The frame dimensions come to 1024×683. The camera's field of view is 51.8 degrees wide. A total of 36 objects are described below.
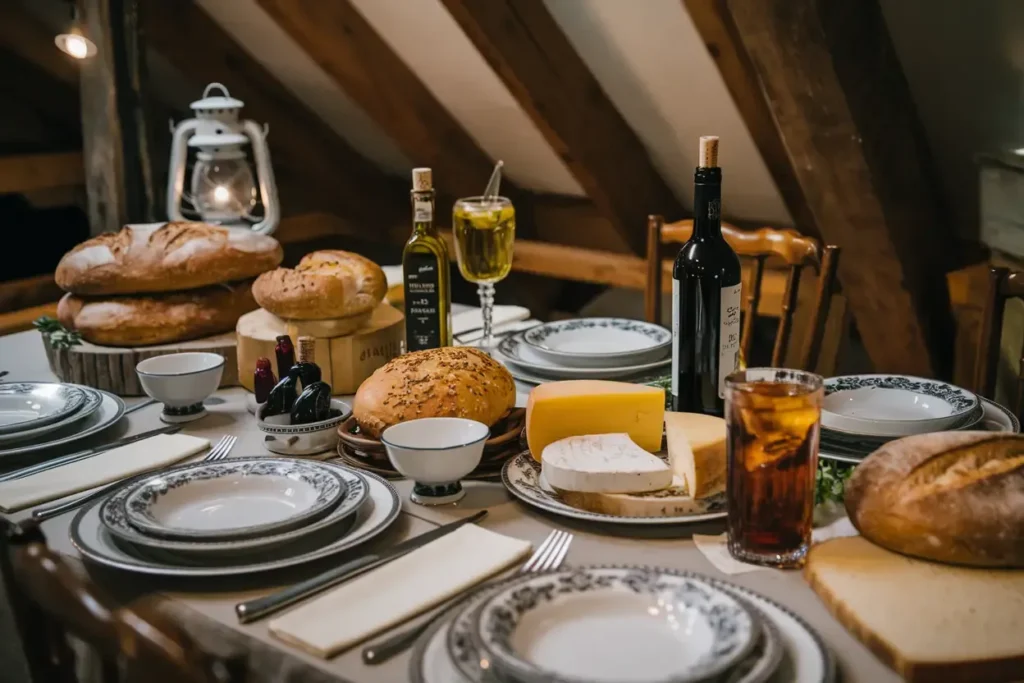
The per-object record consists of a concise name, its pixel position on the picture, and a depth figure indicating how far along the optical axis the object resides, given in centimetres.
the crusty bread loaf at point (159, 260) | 175
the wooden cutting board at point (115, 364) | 169
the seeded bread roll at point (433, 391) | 127
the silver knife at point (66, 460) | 130
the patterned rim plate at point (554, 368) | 164
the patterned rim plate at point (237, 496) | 108
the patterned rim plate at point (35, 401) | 152
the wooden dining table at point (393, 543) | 84
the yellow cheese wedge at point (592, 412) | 122
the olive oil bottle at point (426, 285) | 159
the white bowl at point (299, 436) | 135
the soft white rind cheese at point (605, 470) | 109
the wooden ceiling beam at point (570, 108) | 295
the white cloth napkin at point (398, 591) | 87
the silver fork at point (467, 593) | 84
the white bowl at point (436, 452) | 113
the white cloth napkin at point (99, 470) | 122
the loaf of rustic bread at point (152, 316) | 174
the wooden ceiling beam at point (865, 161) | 225
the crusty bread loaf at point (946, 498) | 95
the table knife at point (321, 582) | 91
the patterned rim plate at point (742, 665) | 79
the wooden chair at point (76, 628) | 94
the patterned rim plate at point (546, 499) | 107
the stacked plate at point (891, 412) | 124
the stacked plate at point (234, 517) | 100
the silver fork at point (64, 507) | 116
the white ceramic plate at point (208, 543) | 100
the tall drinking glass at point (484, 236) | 164
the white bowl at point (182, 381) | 150
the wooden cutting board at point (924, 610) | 80
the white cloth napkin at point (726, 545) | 100
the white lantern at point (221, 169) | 249
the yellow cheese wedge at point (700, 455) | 109
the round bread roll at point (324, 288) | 159
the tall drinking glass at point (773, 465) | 98
